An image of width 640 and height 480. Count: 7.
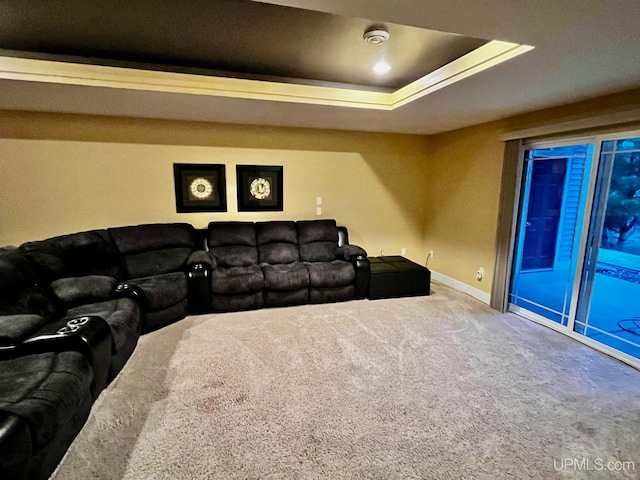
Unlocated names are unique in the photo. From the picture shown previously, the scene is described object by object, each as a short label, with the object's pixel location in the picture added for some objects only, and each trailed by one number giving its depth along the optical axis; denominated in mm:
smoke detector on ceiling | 2336
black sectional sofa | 1647
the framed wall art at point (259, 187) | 4574
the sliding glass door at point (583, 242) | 2955
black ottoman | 4281
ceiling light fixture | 3010
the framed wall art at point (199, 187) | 4355
